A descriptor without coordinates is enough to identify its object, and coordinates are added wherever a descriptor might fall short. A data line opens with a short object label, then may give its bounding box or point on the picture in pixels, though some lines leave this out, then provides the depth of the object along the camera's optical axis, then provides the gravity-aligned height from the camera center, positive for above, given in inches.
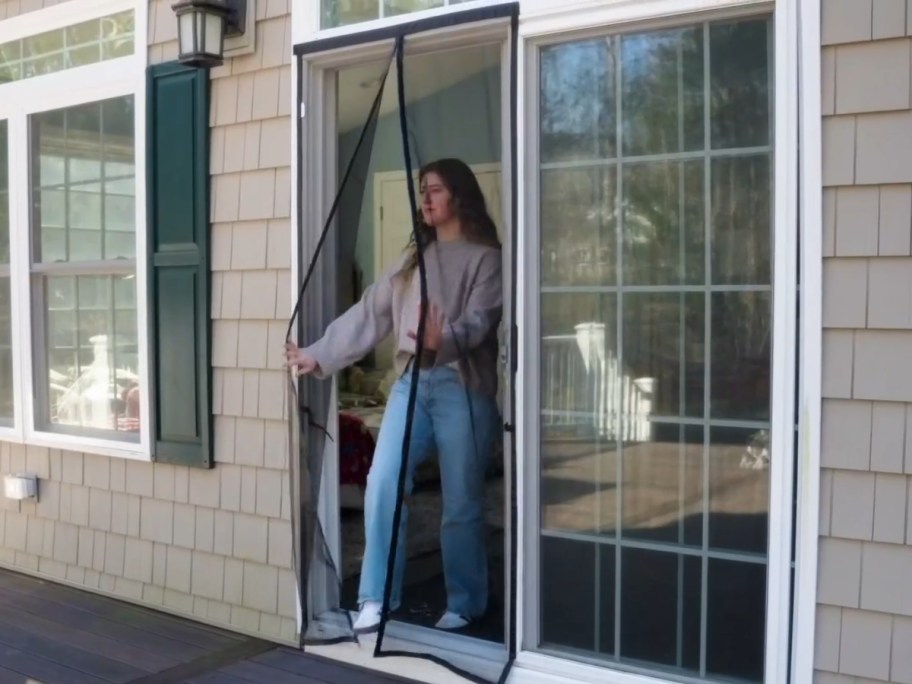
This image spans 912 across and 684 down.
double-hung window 156.3 +13.2
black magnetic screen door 126.6 -6.4
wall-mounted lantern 136.2 +37.9
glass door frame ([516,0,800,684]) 99.5 -0.1
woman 129.3 -6.8
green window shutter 145.6 +7.2
